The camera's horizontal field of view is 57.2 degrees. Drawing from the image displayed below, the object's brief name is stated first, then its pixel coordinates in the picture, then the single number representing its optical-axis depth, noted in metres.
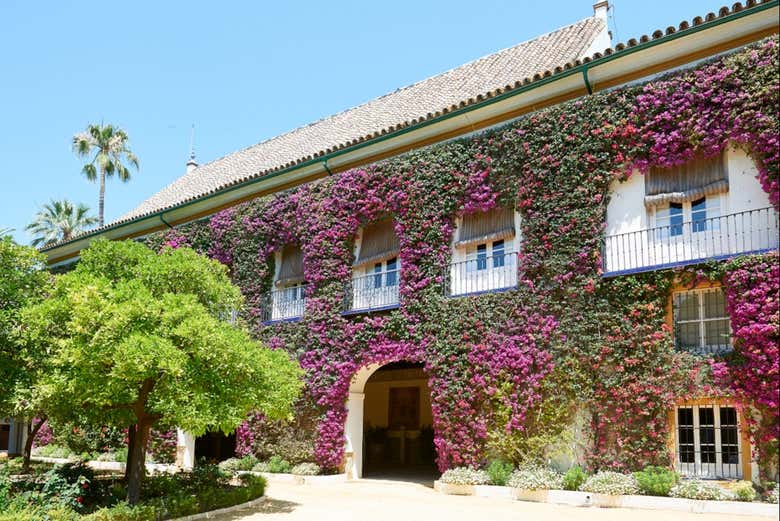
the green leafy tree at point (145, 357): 10.62
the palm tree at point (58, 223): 39.97
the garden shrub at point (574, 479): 13.02
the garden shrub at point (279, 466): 17.77
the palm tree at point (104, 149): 37.53
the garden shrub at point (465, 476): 14.31
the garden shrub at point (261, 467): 18.06
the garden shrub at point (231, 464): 18.41
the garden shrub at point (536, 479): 13.23
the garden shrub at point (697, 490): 11.68
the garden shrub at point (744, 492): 11.45
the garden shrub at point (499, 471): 13.99
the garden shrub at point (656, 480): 12.12
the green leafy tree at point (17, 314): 12.75
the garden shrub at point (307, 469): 17.25
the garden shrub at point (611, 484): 12.43
